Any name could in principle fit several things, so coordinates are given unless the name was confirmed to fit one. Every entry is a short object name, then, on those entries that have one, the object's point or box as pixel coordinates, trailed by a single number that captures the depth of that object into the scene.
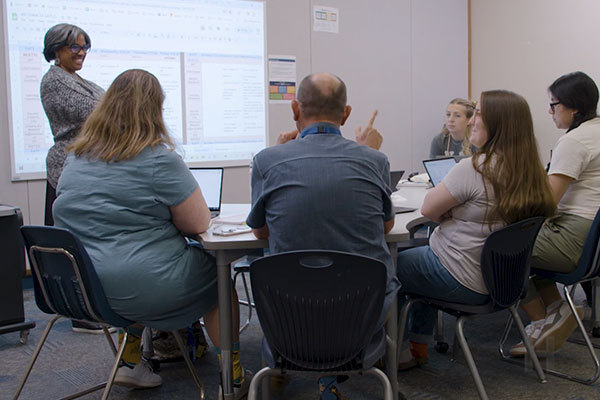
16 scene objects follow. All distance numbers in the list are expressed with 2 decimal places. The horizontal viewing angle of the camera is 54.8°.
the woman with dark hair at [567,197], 2.41
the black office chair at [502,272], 1.94
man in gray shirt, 1.62
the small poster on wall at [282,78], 4.84
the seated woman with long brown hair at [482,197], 2.00
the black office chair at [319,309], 1.45
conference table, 1.94
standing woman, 2.86
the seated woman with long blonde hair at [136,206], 1.89
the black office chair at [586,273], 2.30
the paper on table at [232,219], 2.28
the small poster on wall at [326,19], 5.01
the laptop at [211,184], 2.61
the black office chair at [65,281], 1.78
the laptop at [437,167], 3.18
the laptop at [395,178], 3.11
